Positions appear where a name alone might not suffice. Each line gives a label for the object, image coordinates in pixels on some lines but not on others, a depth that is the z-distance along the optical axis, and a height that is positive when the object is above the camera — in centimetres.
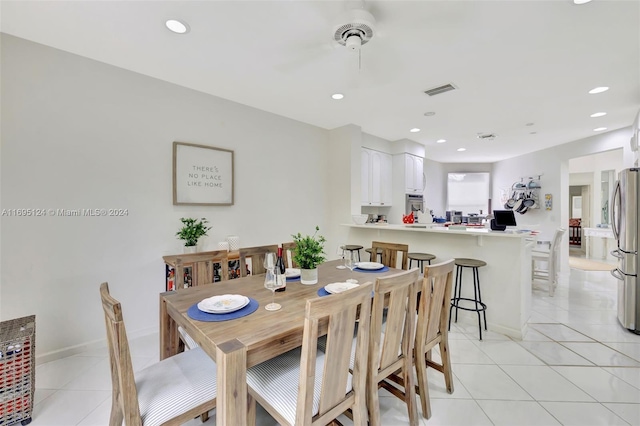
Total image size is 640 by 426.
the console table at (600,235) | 614 -56
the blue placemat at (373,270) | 227 -50
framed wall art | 293 +43
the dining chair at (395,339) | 137 -72
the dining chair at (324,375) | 105 -76
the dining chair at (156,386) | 105 -81
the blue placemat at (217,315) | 132 -53
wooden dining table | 102 -54
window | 762 +57
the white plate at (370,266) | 230 -48
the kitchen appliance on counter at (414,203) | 548 +19
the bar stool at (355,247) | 380 -51
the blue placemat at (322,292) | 168 -52
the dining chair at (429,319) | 163 -72
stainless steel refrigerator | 286 -44
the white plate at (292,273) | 209 -49
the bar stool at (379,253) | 275 -43
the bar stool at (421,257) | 310 -53
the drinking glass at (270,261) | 163 -31
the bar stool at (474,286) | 279 -86
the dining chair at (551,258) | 403 -74
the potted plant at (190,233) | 281 -23
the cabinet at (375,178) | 476 +65
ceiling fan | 174 +137
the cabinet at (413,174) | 532 +79
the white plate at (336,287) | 169 -49
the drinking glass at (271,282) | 150 -40
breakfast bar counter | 273 -59
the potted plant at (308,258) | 188 -33
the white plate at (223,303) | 138 -51
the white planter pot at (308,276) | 190 -46
